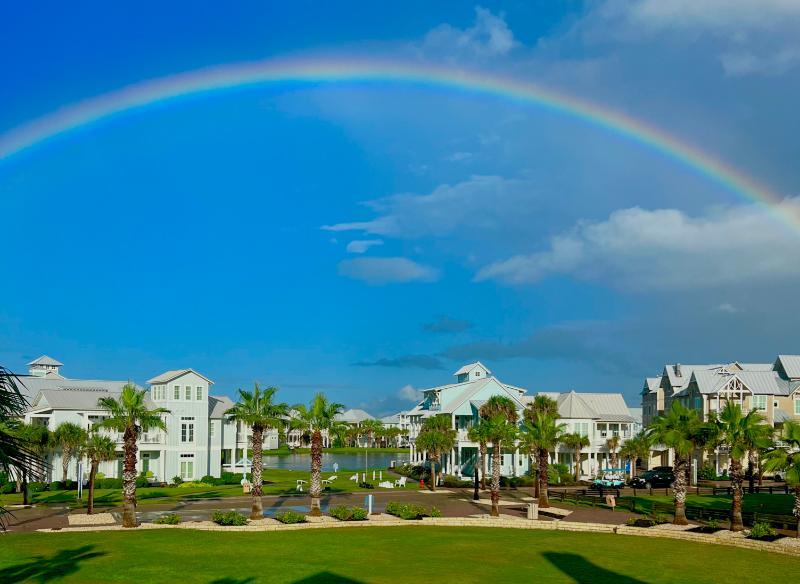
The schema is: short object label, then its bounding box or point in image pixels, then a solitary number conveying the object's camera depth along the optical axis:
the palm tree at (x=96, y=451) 52.12
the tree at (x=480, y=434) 58.92
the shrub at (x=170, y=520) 44.89
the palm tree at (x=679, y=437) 45.03
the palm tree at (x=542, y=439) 54.53
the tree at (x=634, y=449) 81.51
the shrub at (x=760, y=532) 38.38
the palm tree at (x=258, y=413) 49.12
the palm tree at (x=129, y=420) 45.50
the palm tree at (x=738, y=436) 42.22
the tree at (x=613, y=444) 93.19
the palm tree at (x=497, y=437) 51.34
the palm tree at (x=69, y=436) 67.62
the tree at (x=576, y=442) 86.88
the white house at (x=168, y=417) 77.94
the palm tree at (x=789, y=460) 38.03
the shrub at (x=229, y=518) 44.02
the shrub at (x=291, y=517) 45.25
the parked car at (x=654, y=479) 76.81
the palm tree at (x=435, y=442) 74.19
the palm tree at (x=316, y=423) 48.91
